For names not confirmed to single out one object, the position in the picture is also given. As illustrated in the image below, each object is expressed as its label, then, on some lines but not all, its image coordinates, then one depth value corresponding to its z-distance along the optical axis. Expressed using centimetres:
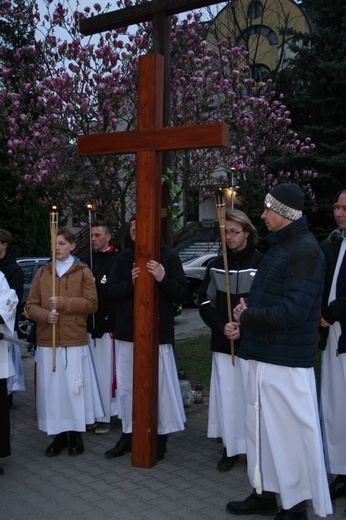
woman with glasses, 522
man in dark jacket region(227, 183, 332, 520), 389
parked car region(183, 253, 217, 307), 1822
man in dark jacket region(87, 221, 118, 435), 643
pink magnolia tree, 847
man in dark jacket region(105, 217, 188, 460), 556
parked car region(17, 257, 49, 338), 1302
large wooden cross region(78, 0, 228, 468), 517
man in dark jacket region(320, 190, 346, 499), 471
